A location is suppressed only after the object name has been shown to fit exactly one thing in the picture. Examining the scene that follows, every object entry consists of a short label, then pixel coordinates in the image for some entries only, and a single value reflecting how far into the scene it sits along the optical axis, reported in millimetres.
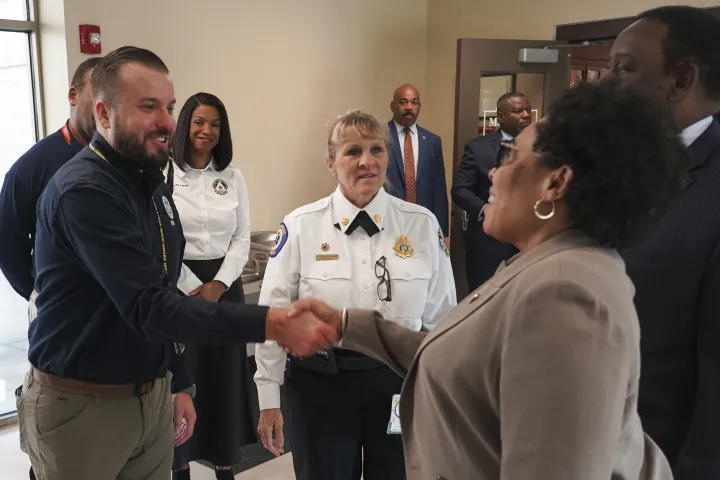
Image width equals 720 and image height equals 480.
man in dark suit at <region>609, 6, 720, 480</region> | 1202
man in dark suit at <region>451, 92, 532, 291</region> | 4238
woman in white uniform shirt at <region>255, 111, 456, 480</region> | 1787
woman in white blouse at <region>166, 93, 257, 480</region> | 2754
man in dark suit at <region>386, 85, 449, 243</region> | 4551
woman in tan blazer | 882
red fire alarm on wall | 3402
